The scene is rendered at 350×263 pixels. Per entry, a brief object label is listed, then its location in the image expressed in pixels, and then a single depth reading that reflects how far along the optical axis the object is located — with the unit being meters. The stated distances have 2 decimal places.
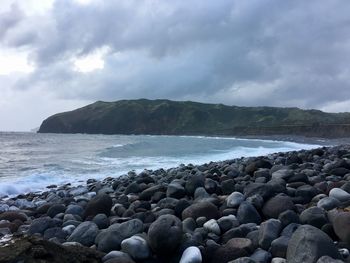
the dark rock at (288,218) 4.44
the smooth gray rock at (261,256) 3.73
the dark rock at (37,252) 2.98
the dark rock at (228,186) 6.97
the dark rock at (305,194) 5.73
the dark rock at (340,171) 8.05
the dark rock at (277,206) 5.02
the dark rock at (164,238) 3.98
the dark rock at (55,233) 5.12
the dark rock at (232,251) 3.88
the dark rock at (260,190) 5.50
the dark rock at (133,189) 8.42
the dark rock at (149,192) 7.31
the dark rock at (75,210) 6.49
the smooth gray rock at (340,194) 5.27
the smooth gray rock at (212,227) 4.66
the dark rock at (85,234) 4.63
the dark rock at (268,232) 4.05
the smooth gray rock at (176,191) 6.88
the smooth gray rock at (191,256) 3.87
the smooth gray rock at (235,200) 5.53
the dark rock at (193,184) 7.02
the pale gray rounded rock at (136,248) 4.00
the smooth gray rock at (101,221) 5.35
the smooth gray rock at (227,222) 4.75
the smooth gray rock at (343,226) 3.94
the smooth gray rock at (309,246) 3.29
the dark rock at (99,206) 6.29
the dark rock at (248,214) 4.99
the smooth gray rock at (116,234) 4.23
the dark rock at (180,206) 5.55
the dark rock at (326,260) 3.05
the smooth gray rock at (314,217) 4.40
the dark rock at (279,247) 3.78
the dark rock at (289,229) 4.16
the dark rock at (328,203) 4.93
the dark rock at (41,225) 5.51
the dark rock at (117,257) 3.62
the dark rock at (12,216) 6.91
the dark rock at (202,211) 5.23
